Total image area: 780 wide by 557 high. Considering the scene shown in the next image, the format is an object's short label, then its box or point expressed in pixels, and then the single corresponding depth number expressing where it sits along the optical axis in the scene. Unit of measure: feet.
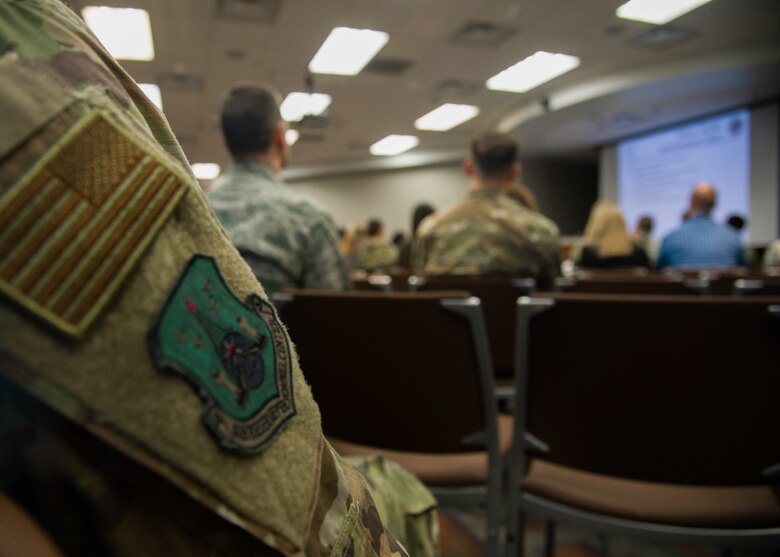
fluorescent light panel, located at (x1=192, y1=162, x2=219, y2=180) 41.06
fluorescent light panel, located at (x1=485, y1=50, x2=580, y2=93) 23.09
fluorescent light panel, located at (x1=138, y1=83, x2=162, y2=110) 24.34
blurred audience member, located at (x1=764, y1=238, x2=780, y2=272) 14.79
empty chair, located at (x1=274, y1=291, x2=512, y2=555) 3.55
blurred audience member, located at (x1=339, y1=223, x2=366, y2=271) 25.25
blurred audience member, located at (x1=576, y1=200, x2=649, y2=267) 14.88
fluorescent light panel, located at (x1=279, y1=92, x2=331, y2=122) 27.25
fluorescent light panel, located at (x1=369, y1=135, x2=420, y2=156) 37.09
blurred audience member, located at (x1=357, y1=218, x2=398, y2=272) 20.65
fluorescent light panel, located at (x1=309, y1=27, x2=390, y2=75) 20.27
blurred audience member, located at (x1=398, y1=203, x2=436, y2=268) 14.48
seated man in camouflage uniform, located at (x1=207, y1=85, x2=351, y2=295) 5.32
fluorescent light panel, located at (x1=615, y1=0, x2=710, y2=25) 17.93
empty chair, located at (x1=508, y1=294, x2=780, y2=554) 3.00
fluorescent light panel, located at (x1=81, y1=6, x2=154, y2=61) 17.54
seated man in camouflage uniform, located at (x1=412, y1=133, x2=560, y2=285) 7.31
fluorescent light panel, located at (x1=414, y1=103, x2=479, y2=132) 29.78
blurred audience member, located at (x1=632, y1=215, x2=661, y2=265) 23.12
